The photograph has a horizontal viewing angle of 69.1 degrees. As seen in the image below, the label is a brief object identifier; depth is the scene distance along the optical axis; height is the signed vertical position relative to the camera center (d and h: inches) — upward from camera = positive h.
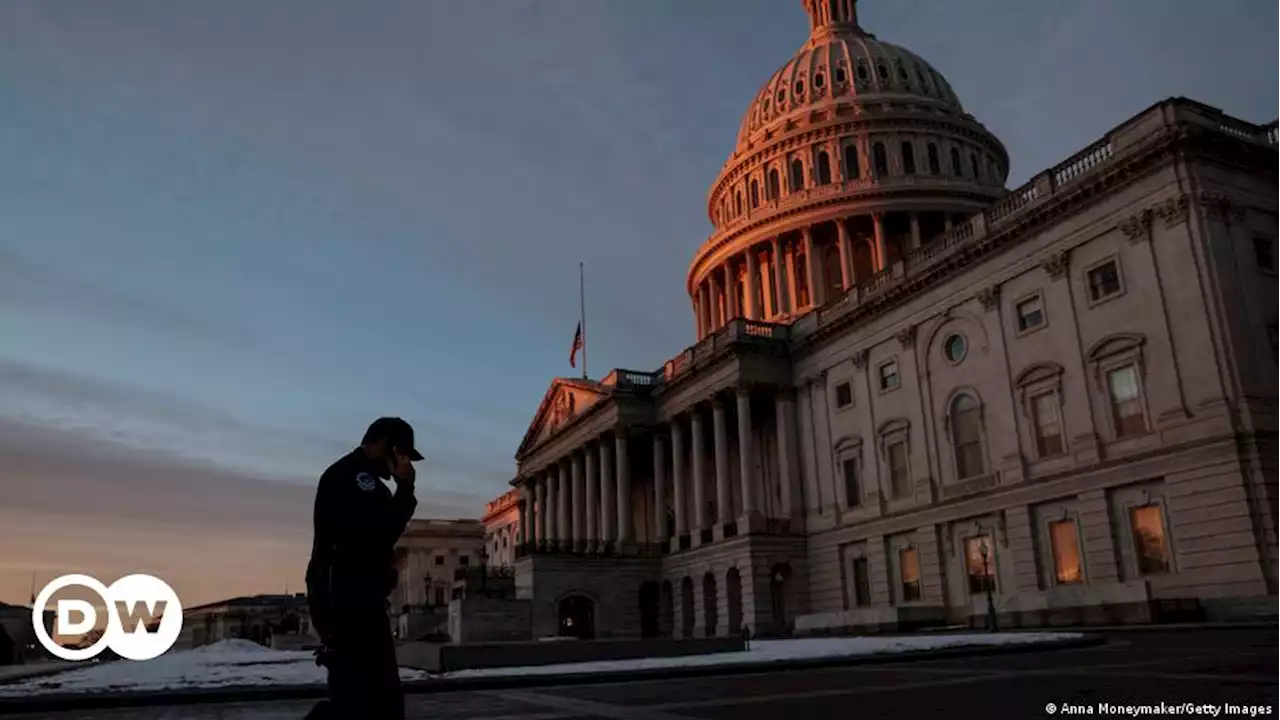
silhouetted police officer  207.5 +8.4
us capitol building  1232.8 +339.1
